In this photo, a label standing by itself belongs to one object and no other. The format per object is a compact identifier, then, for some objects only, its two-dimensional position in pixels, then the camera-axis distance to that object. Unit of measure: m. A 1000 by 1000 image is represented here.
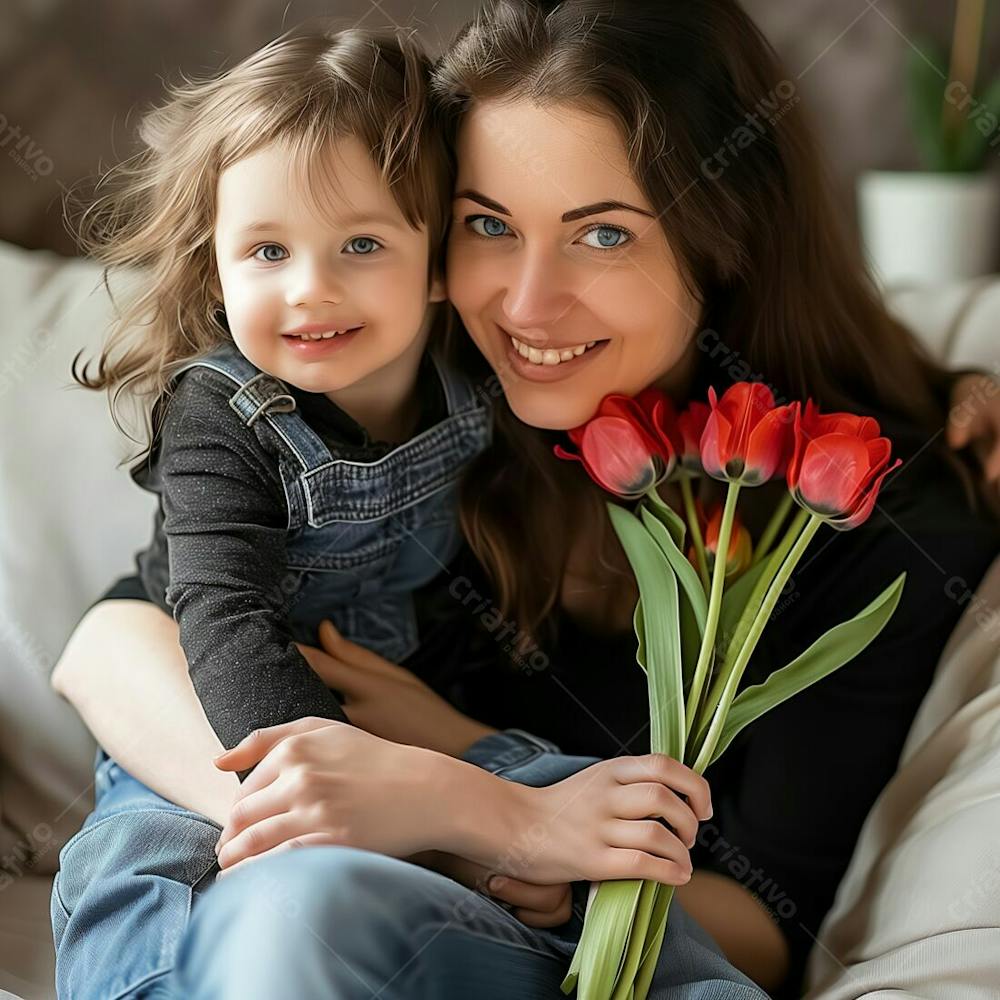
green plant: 1.93
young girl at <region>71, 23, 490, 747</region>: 0.91
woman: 0.85
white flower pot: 1.98
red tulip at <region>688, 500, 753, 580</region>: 0.93
